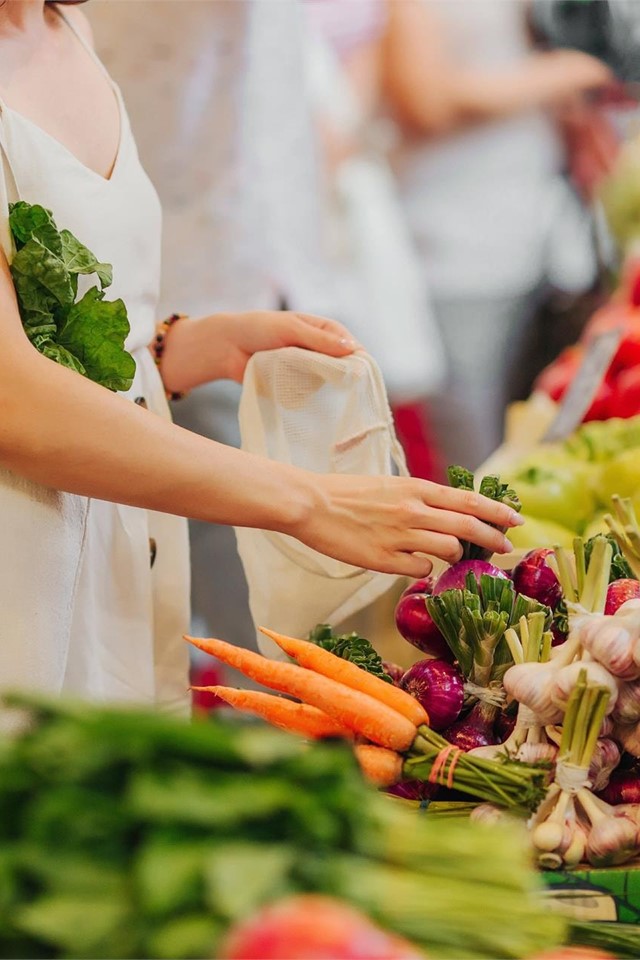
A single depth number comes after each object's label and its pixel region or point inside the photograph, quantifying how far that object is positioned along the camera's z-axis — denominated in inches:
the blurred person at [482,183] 171.4
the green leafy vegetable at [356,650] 73.9
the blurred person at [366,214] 170.8
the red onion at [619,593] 72.0
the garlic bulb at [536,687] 67.9
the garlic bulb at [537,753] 68.0
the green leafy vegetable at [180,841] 54.6
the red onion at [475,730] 70.6
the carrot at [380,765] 68.9
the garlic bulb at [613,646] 67.0
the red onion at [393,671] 75.3
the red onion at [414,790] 70.1
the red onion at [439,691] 71.2
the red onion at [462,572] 73.0
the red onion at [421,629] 73.7
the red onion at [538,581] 73.9
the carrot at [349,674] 70.3
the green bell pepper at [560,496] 89.7
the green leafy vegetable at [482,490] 74.3
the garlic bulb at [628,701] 67.8
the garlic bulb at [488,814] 66.8
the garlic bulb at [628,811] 67.1
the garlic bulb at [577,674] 67.1
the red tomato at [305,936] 52.5
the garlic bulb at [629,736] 68.5
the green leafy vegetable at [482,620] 70.9
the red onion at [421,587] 76.2
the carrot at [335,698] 69.4
